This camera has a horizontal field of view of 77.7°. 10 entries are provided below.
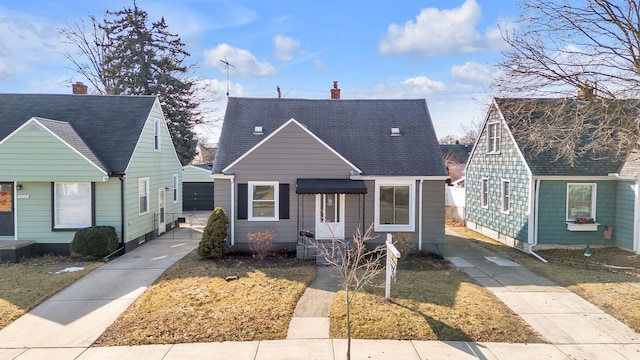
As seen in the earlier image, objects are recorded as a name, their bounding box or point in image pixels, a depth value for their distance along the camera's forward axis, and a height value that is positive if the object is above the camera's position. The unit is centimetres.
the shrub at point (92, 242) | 1286 -246
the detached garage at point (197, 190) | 2734 -155
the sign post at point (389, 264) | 875 -213
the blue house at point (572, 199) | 1421 -107
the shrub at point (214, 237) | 1273 -224
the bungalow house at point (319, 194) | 1379 -80
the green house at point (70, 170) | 1320 -11
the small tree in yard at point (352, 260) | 1019 -287
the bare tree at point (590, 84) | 877 +203
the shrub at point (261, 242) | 1304 -243
